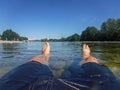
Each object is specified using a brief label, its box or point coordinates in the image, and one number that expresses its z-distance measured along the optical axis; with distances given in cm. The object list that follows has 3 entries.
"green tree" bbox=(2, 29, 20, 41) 3844
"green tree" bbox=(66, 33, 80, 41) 4879
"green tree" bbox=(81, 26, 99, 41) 3776
